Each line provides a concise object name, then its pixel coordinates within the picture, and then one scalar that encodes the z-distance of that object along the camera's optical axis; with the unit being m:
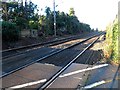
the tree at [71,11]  27.29
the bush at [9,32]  9.68
